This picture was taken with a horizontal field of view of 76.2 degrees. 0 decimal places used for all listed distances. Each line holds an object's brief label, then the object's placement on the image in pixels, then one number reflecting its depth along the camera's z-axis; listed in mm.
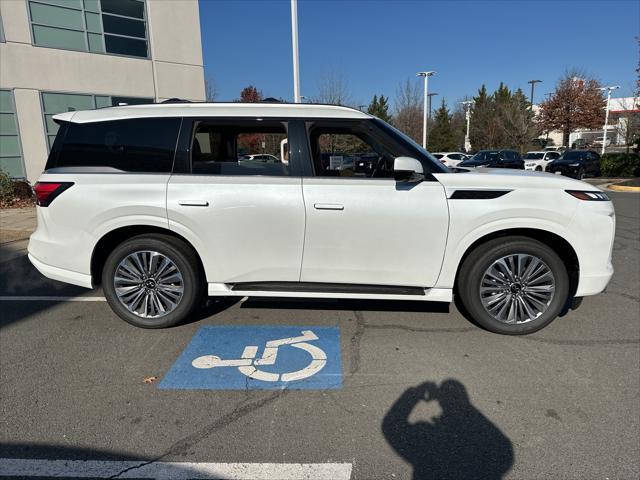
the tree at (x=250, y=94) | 41106
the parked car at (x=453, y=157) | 27656
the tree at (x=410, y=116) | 36375
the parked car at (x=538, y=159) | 24984
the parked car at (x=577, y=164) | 21609
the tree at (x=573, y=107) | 40375
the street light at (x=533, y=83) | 64500
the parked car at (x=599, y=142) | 54094
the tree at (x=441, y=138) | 48406
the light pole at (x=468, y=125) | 42069
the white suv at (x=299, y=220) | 3486
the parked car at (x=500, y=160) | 21406
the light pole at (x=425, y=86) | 31097
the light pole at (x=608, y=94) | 41094
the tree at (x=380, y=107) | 48044
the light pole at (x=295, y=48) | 12805
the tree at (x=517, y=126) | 40000
